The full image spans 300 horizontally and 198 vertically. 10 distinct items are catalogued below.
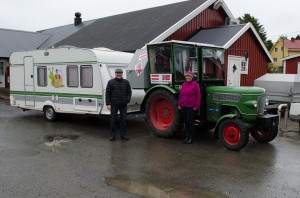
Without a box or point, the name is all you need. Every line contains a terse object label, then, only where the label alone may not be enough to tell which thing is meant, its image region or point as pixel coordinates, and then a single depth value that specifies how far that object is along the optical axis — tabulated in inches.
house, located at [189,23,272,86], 631.8
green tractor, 284.0
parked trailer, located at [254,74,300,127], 474.1
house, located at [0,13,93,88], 936.3
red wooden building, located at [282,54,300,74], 957.8
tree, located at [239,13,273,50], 2106.9
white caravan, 376.5
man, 321.1
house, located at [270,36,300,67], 2650.1
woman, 293.6
